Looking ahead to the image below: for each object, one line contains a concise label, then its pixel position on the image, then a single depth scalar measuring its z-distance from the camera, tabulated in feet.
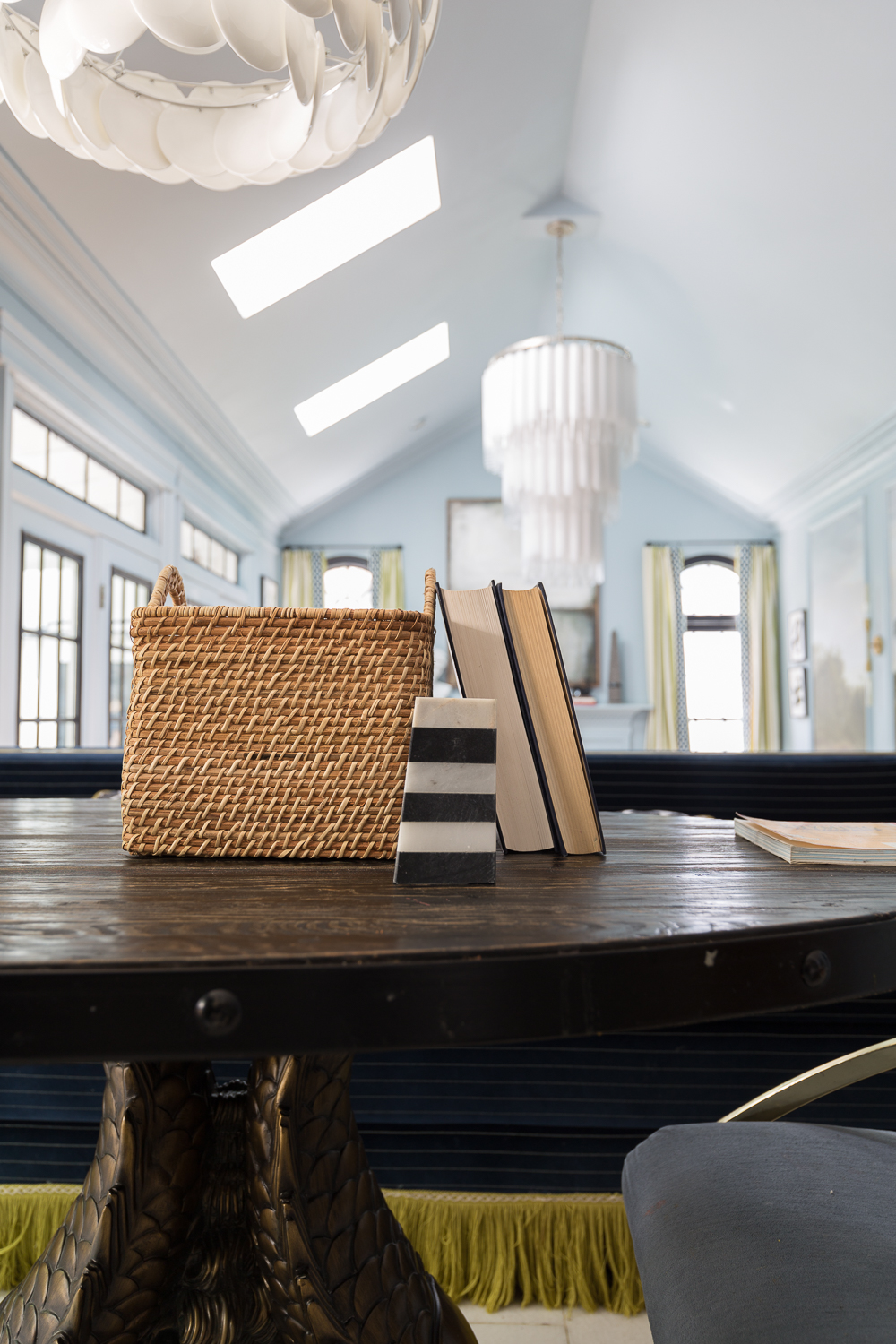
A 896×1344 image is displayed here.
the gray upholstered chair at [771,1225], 1.77
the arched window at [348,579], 25.73
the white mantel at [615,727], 23.63
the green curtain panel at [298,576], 25.27
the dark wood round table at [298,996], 1.32
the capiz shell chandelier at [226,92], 3.90
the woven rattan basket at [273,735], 2.33
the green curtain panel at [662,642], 24.44
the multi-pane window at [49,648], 12.05
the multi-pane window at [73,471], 11.83
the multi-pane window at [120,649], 14.85
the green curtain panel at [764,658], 24.49
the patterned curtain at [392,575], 25.14
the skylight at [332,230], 13.12
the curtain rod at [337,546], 25.55
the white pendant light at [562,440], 13.00
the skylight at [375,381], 18.52
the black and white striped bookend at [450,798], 2.03
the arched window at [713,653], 25.09
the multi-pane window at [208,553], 18.34
